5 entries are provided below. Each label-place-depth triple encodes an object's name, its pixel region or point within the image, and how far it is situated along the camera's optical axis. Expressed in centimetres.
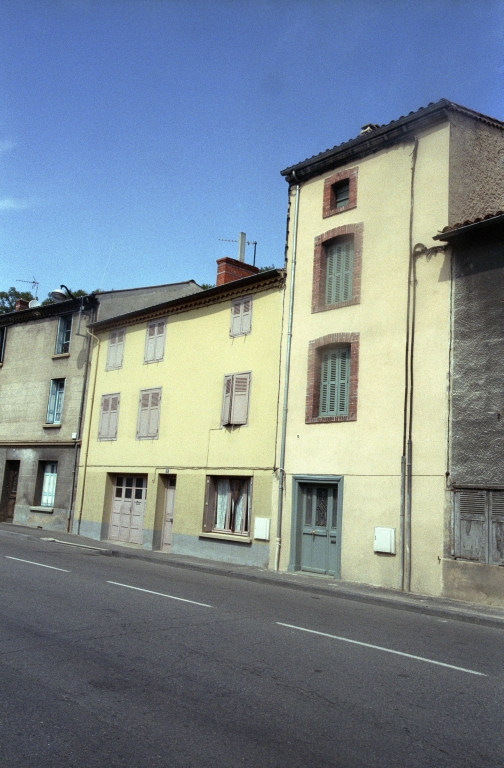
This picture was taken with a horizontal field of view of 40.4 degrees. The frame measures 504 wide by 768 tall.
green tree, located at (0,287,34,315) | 4066
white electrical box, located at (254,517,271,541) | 1733
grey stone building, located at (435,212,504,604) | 1307
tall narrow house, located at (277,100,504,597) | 1441
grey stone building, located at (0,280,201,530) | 2498
